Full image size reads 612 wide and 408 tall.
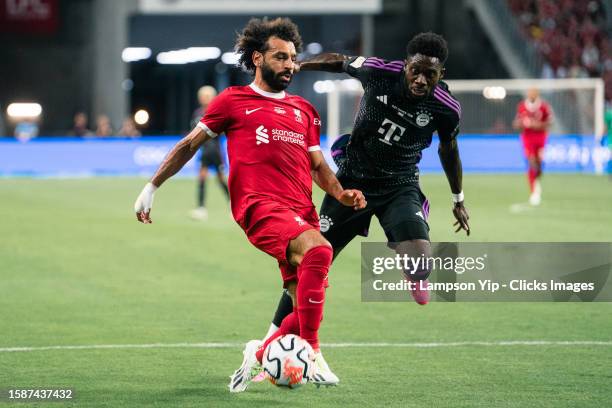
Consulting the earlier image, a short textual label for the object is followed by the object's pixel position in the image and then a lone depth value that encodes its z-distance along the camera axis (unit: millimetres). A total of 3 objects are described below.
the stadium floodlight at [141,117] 56041
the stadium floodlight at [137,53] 48625
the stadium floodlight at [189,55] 48188
